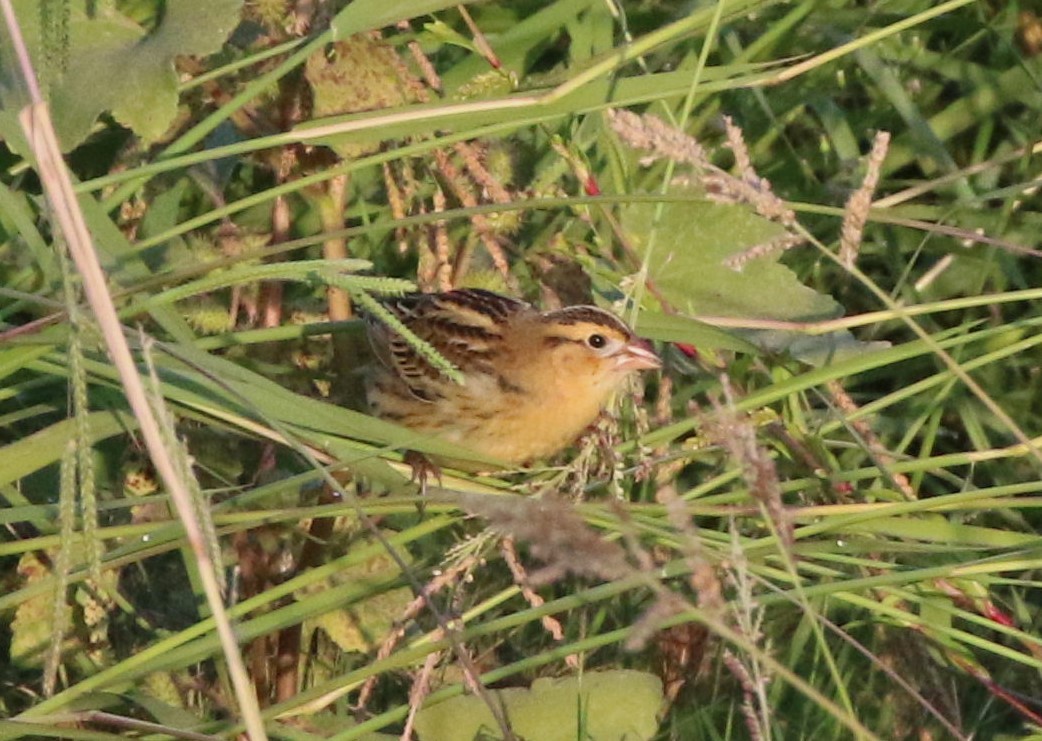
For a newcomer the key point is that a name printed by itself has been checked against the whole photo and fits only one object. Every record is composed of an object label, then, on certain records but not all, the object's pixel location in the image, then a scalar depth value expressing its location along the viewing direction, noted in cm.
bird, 625
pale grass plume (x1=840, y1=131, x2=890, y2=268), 453
